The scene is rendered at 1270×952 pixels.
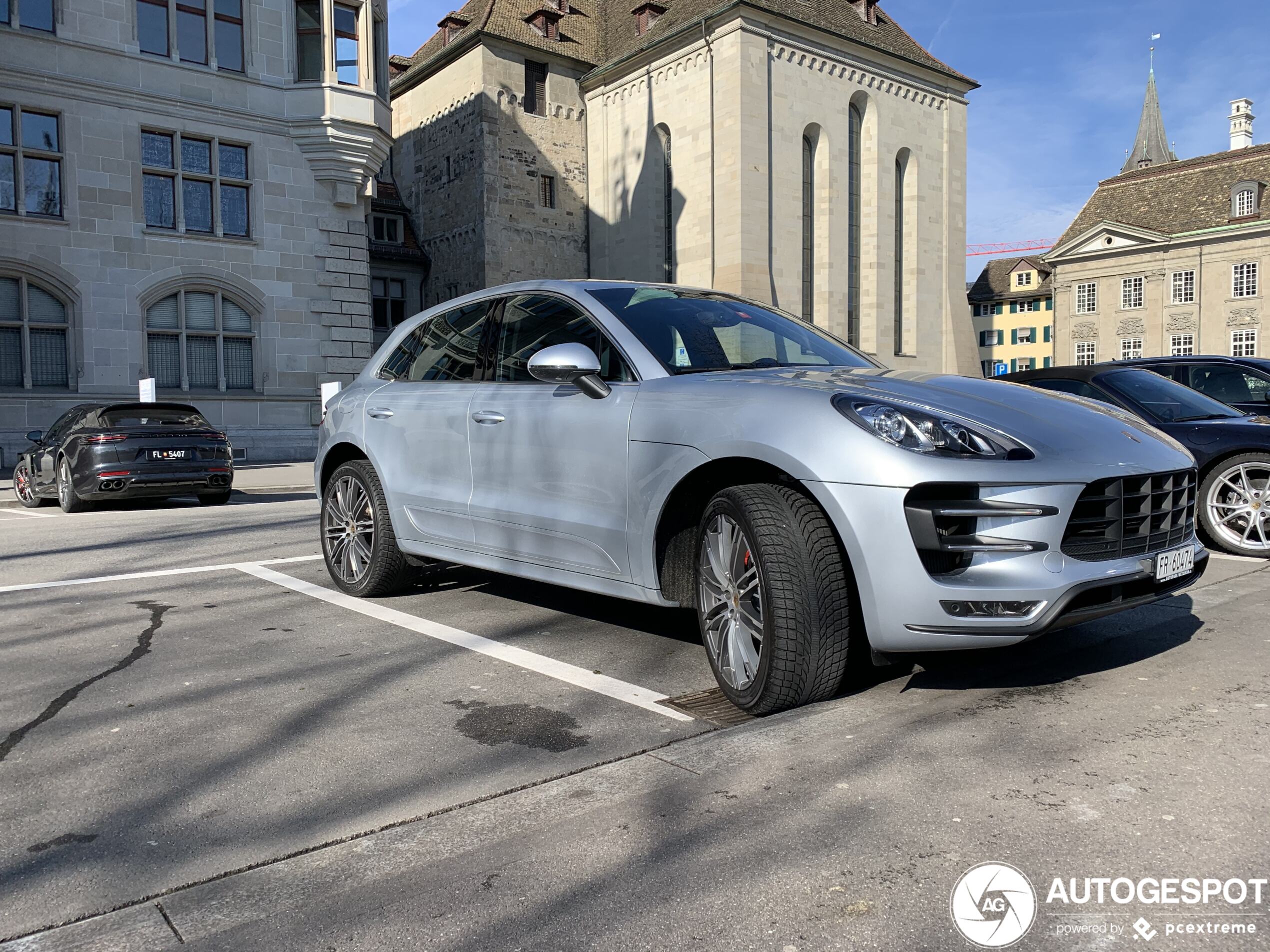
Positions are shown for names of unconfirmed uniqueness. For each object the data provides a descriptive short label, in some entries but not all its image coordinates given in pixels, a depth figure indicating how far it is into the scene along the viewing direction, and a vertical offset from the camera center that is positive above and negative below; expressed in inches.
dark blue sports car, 291.3 -14.4
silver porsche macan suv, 133.9 -10.5
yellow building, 3169.3 +290.4
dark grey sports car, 495.8 -17.7
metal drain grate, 148.0 -42.6
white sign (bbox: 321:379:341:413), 788.0 +21.2
